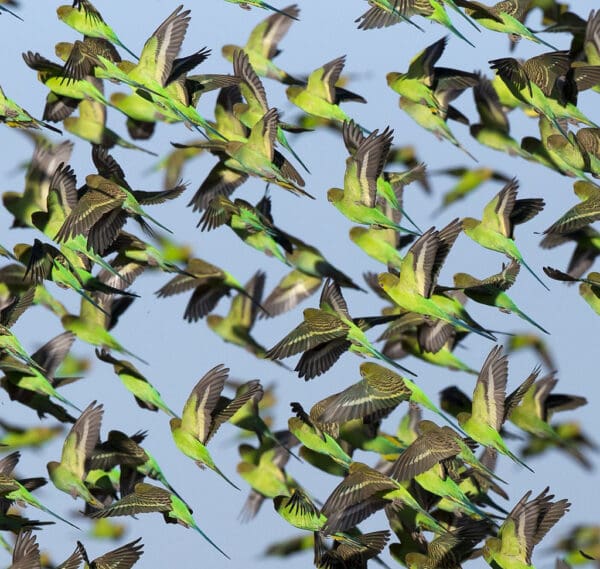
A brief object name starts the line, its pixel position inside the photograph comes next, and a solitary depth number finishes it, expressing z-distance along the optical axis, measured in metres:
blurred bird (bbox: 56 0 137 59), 13.92
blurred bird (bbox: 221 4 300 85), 15.69
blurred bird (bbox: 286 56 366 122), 14.41
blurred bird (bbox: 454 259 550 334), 13.02
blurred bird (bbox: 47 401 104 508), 12.57
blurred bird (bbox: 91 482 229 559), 11.99
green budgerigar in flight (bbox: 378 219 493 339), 12.02
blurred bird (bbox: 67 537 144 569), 11.62
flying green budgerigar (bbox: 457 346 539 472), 11.91
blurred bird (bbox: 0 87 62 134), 13.45
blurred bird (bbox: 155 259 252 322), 15.11
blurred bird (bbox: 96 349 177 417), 13.75
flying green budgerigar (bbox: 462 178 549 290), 13.24
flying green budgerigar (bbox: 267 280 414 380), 12.31
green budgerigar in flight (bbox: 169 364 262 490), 12.13
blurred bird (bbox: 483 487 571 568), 11.39
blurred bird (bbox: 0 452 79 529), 12.59
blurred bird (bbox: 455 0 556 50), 14.09
